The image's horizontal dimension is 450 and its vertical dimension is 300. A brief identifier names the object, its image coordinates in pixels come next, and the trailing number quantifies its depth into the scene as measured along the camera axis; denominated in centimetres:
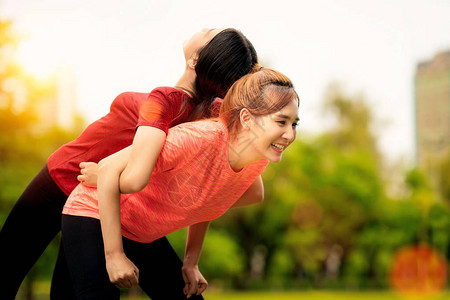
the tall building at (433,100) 4838
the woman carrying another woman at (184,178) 330
